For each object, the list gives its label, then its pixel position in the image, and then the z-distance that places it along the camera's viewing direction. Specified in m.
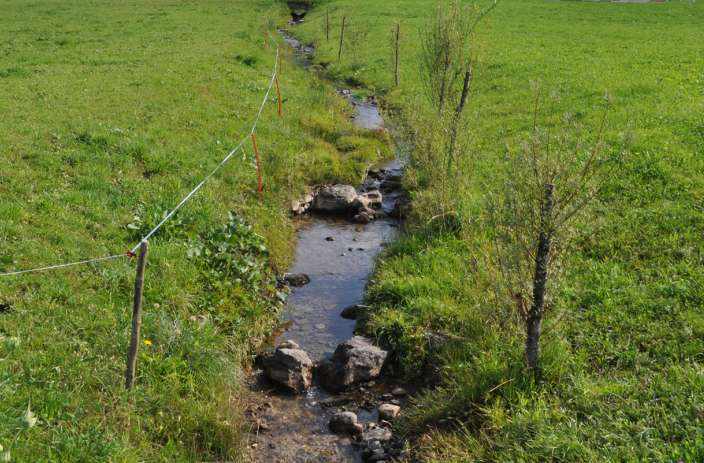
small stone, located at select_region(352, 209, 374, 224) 15.46
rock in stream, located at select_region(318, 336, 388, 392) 9.12
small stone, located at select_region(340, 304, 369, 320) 11.08
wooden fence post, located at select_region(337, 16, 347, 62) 34.62
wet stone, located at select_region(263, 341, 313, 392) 9.06
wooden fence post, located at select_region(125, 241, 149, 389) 6.80
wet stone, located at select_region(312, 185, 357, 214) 15.90
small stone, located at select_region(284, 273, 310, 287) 12.36
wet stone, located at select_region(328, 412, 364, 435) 8.16
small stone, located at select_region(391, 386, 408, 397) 9.01
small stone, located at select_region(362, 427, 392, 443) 7.98
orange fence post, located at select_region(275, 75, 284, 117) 21.12
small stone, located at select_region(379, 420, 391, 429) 8.30
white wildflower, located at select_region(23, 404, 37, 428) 6.13
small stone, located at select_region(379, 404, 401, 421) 8.46
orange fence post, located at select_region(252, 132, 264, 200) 14.95
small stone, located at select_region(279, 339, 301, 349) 9.88
